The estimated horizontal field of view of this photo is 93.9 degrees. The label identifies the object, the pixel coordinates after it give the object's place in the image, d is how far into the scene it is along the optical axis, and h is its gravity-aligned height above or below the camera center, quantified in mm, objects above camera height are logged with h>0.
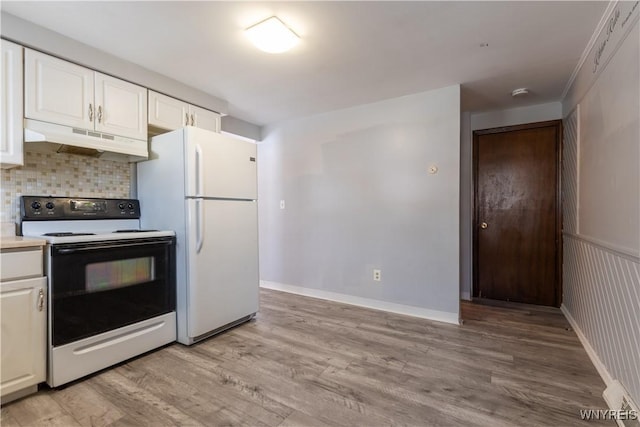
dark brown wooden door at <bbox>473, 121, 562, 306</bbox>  3338 -16
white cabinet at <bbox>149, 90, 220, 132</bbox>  2566 +929
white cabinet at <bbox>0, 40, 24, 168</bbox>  1798 +659
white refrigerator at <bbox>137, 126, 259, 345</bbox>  2361 -16
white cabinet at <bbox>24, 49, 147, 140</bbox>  1925 +835
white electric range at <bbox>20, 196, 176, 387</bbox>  1799 -470
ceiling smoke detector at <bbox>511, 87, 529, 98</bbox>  2930 +1203
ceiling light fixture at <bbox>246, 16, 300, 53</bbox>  1860 +1158
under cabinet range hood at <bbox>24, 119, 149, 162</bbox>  1920 +517
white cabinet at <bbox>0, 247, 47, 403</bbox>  1618 -671
